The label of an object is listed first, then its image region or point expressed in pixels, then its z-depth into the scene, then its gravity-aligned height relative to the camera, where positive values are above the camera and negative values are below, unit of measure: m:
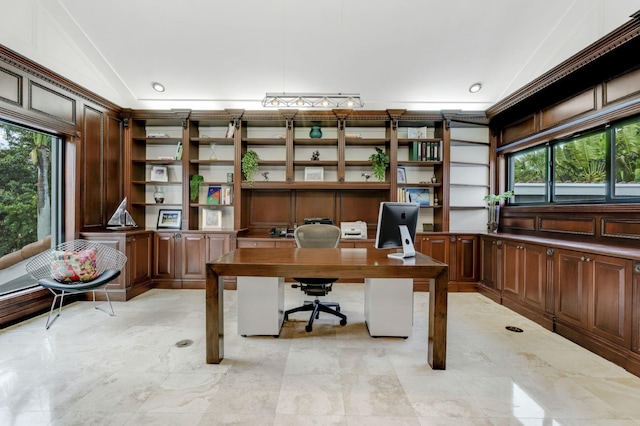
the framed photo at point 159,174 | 4.45 +0.58
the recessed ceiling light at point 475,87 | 3.93 +1.76
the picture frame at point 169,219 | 4.51 -0.13
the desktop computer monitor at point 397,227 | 2.30 -0.12
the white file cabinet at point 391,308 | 2.61 -0.88
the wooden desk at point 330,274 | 2.06 -0.45
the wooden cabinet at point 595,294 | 2.16 -0.67
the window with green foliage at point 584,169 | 2.66 +0.51
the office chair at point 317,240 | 2.96 -0.31
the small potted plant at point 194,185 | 4.32 +0.39
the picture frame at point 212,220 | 4.46 -0.14
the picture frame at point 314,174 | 4.45 +0.59
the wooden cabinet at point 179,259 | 4.19 -0.71
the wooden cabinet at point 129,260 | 3.59 -0.67
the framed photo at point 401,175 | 4.38 +0.58
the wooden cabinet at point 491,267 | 3.66 -0.73
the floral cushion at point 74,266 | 2.89 -0.58
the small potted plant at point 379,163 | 4.20 +0.73
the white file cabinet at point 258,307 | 2.60 -0.88
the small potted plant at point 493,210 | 4.09 +0.05
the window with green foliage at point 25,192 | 2.94 +0.20
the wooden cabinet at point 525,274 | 2.96 -0.68
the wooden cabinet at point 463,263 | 4.11 -0.72
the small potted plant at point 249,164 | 4.25 +0.71
